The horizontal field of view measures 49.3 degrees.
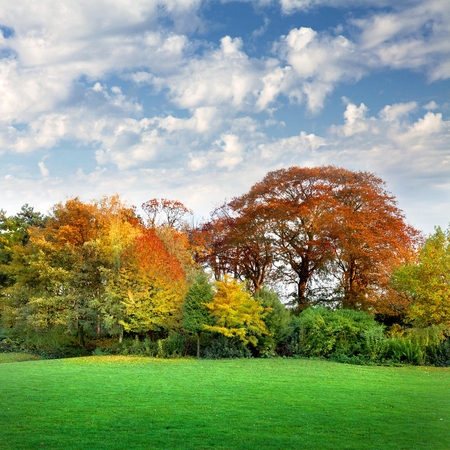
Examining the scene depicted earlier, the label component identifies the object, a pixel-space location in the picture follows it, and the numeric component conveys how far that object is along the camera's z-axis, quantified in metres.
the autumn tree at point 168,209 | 43.18
